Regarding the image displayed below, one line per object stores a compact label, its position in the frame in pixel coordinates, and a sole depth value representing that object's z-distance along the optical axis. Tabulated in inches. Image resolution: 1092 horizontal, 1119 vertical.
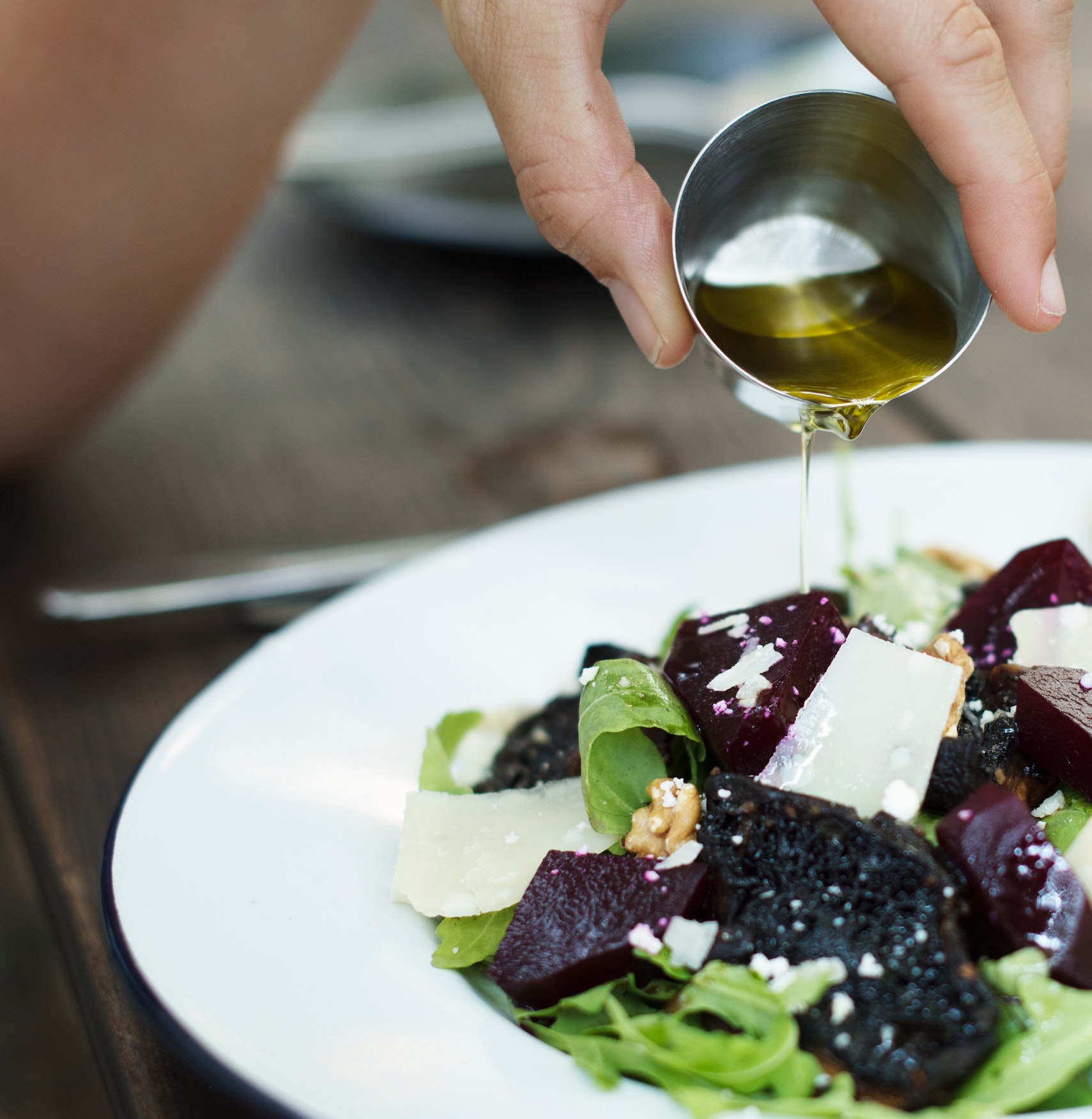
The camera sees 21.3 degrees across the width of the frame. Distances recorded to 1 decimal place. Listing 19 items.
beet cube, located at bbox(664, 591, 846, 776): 17.1
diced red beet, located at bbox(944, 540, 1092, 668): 18.5
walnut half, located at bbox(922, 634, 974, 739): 17.7
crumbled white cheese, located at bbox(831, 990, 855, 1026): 15.8
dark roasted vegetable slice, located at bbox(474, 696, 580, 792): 18.5
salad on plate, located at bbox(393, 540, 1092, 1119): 15.8
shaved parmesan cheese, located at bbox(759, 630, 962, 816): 16.8
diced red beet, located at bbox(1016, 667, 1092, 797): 16.8
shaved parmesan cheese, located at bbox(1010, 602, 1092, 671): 17.8
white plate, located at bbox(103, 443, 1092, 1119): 15.9
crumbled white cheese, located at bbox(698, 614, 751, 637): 17.8
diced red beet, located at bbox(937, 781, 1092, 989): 16.1
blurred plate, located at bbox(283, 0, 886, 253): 28.2
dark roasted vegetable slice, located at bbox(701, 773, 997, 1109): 15.7
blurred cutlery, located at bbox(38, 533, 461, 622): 21.8
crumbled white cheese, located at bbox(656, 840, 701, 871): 16.7
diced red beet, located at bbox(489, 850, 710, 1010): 16.6
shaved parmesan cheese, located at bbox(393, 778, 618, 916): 17.3
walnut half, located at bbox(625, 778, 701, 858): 17.1
